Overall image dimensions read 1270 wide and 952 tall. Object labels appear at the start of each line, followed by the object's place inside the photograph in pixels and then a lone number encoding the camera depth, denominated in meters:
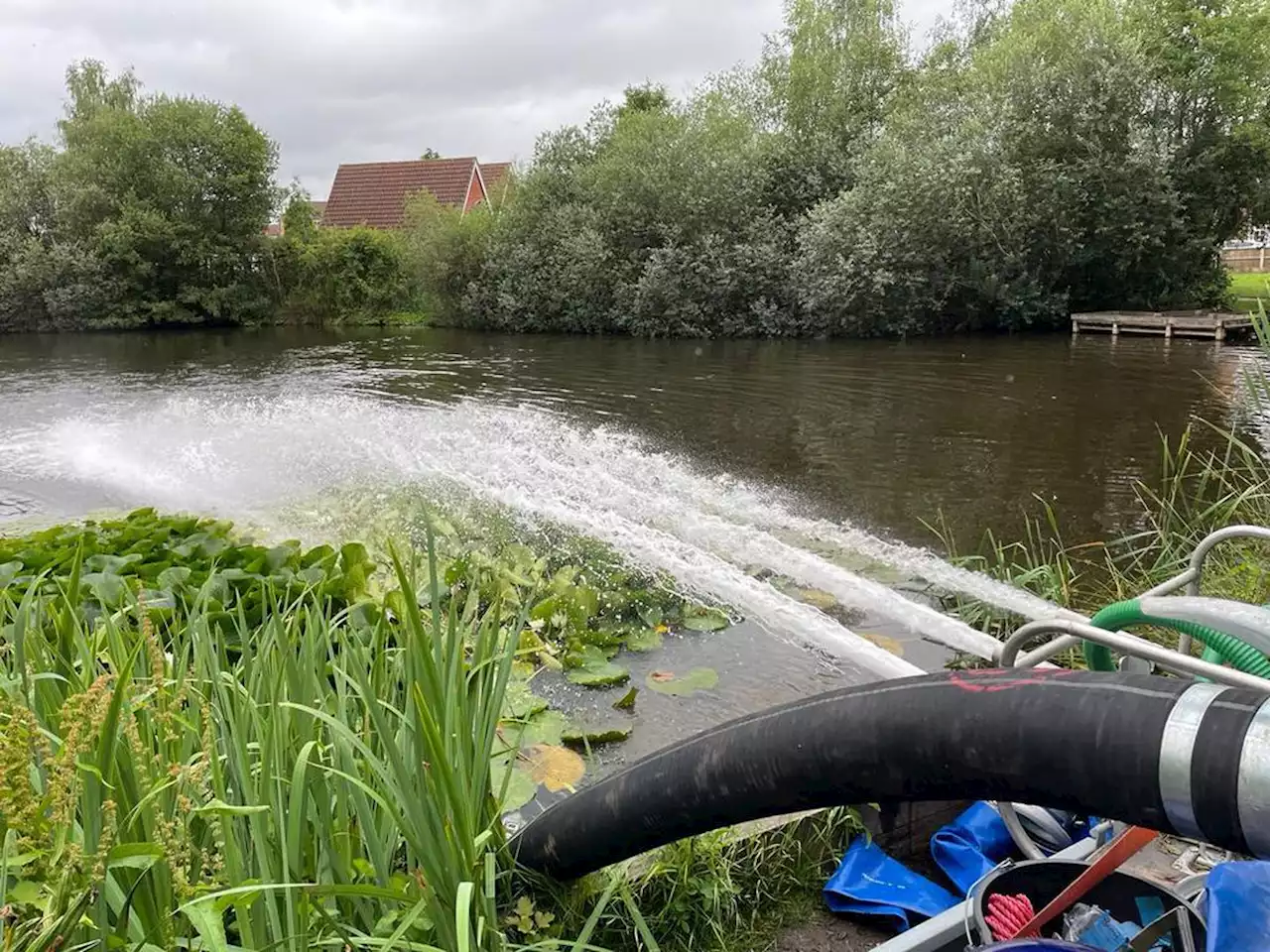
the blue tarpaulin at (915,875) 2.40
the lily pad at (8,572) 3.76
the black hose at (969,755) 0.93
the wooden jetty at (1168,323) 20.09
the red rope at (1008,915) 2.02
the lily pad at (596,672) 4.20
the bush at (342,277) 35.06
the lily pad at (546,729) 3.40
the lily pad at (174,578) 3.64
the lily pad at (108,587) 3.16
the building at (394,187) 44.16
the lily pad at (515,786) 2.77
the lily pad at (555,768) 3.22
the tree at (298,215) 37.06
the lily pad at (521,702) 3.25
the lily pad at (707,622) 5.04
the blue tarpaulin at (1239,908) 1.76
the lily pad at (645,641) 4.71
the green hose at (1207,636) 1.49
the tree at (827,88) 26.25
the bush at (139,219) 31.88
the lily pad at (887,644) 4.82
